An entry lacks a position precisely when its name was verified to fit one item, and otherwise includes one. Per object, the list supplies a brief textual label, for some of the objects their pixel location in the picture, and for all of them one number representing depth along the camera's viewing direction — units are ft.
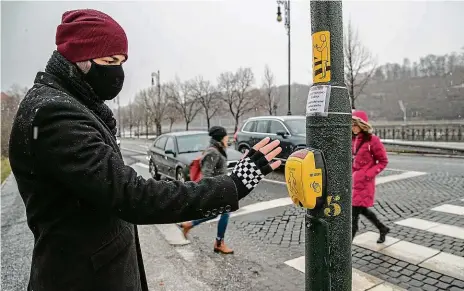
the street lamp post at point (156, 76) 113.18
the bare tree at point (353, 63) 74.56
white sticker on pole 5.85
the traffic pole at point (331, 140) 5.85
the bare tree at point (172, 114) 158.07
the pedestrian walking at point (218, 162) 15.88
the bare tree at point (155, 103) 145.59
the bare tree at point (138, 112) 194.84
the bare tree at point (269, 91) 126.52
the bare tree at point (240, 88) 132.36
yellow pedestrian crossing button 5.36
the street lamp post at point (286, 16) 62.34
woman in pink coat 15.02
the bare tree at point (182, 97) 149.18
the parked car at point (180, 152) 30.17
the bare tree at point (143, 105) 162.52
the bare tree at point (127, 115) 220.43
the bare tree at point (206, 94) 142.82
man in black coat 4.05
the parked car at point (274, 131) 35.29
